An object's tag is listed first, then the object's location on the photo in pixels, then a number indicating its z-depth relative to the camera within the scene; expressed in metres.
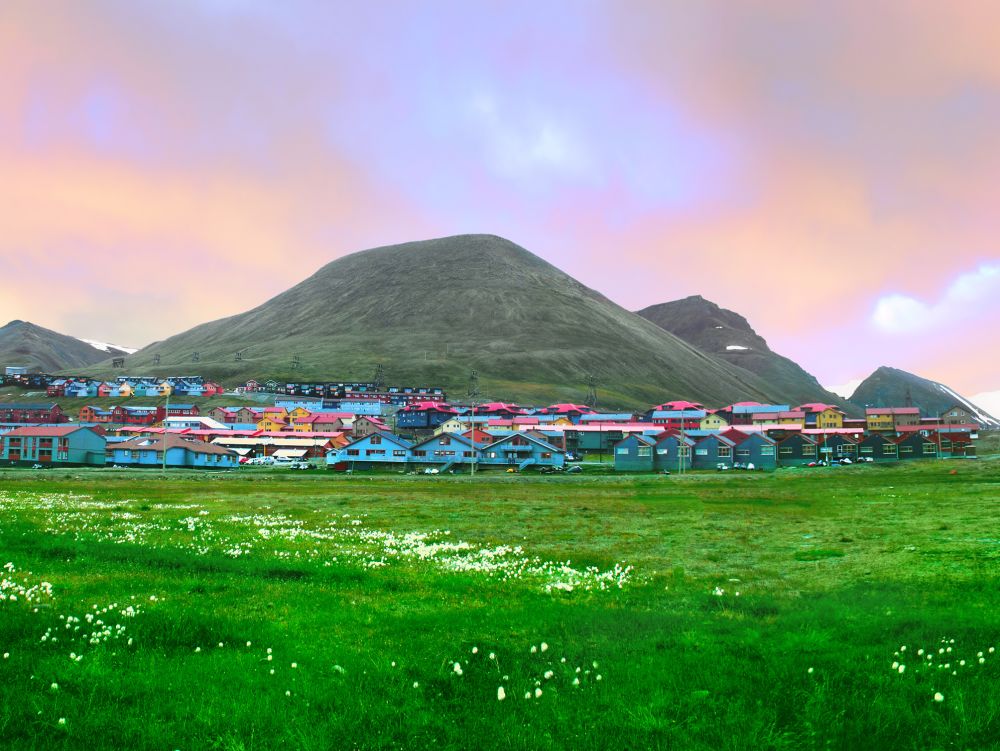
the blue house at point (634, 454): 113.62
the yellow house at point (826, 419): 197.55
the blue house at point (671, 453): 115.12
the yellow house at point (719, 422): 199.12
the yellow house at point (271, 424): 179.07
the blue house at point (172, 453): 119.90
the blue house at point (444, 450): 120.19
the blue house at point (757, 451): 117.38
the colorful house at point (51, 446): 122.31
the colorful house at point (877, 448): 135.12
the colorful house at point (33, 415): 190.88
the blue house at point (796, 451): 130.00
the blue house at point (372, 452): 119.44
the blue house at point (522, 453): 119.00
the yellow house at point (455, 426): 170.30
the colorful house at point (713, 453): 118.38
